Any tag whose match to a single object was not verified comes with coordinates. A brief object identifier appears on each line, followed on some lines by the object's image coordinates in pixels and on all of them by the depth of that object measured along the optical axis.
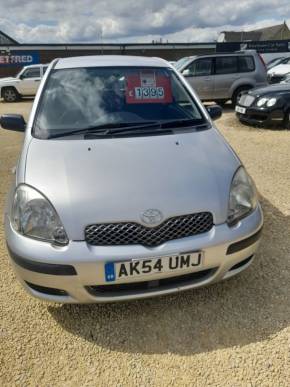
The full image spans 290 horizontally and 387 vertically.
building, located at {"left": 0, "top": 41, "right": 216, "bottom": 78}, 21.53
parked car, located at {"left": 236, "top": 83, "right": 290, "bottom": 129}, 7.37
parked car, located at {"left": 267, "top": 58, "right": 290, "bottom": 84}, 14.75
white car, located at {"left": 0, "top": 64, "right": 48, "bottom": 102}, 14.83
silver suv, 10.75
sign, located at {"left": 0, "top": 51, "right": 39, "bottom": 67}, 21.25
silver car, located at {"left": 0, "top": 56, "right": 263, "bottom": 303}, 1.91
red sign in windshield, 2.94
